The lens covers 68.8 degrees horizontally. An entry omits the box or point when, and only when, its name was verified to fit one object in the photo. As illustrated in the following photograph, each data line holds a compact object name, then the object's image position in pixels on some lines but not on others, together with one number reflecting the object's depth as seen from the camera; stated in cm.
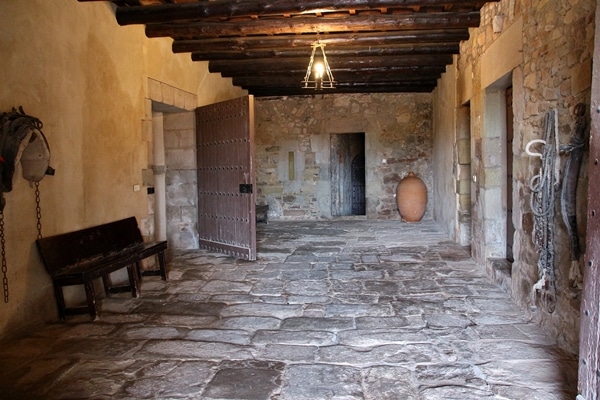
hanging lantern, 493
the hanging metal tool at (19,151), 277
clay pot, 823
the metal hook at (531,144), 274
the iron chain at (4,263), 281
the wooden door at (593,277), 158
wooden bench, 316
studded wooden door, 507
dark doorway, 1124
